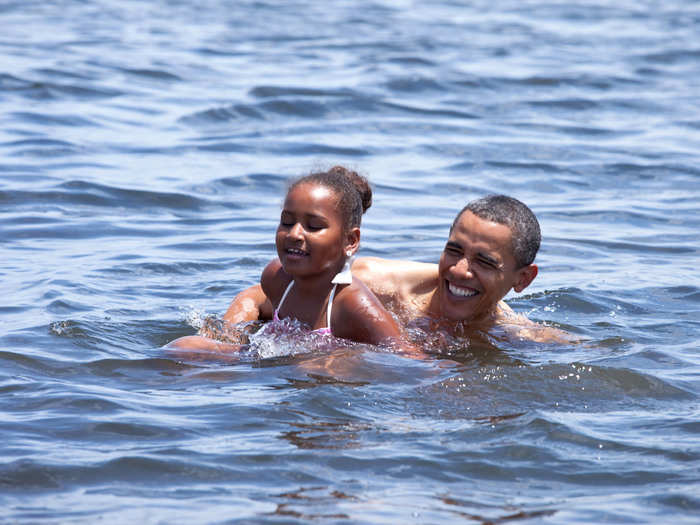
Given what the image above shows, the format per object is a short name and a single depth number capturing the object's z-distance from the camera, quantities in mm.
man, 12562
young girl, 11922
